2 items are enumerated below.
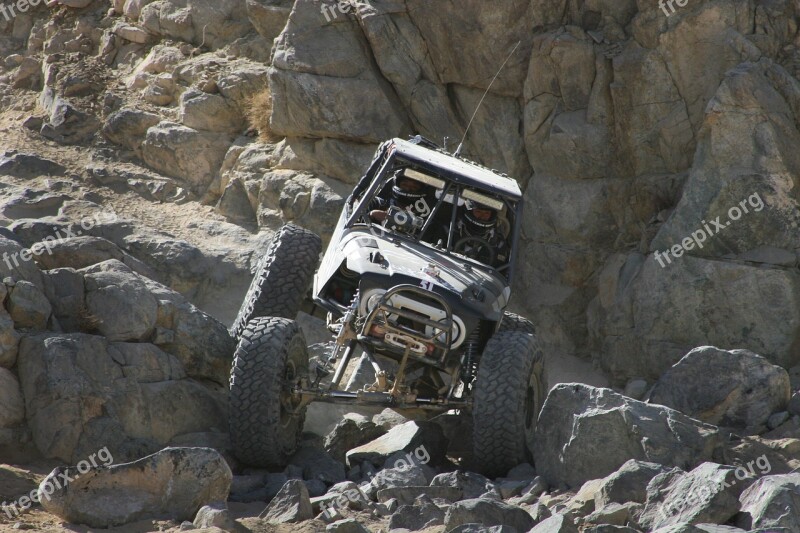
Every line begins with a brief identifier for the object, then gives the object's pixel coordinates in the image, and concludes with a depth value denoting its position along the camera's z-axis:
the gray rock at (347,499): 12.99
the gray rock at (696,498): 11.39
